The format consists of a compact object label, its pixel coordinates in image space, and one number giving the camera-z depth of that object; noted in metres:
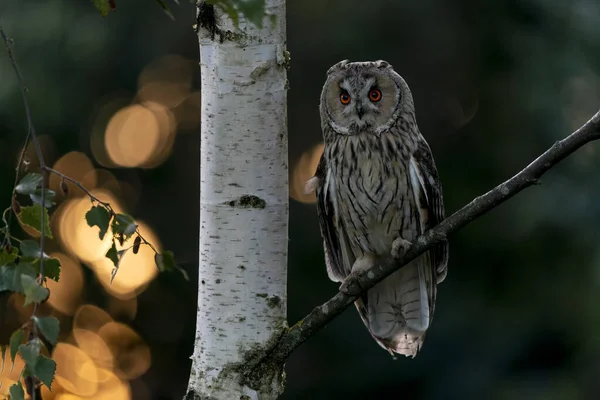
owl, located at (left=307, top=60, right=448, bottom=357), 10.46
